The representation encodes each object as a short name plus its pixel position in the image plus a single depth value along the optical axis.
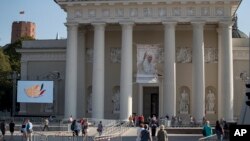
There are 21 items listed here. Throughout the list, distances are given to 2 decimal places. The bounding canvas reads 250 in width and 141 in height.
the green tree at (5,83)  62.69
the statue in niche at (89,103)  48.38
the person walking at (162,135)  17.27
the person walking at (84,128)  31.24
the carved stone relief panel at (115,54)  49.08
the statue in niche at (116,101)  48.31
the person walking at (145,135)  17.88
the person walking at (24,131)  27.25
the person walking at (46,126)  35.91
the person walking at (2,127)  30.31
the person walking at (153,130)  28.53
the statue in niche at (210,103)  46.94
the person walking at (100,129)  31.19
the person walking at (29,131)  26.97
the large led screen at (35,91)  43.66
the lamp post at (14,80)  50.84
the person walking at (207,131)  22.73
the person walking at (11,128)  31.22
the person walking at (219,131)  23.75
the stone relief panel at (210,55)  47.72
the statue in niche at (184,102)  47.32
